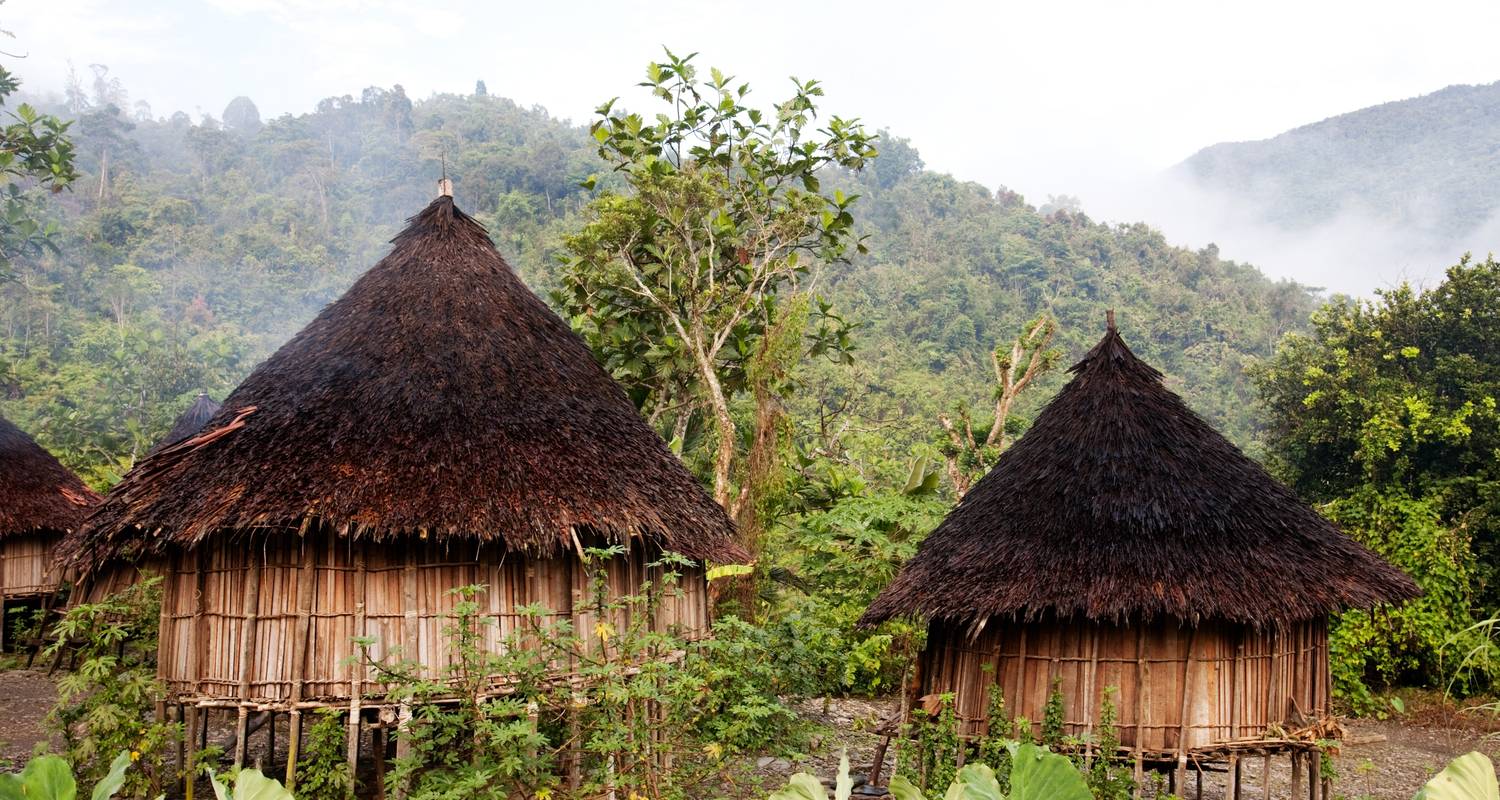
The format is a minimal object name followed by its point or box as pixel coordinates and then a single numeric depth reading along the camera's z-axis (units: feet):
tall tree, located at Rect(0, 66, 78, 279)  54.19
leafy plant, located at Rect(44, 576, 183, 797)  26.25
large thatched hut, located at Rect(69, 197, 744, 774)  26.73
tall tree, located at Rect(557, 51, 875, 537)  43.29
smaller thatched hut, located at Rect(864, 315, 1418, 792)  28.48
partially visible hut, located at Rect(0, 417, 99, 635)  52.60
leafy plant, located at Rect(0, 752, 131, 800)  9.73
